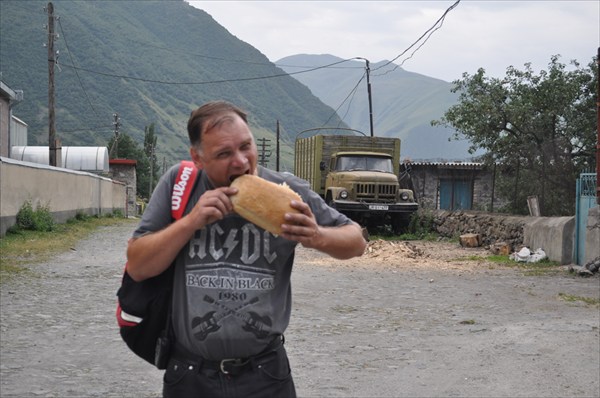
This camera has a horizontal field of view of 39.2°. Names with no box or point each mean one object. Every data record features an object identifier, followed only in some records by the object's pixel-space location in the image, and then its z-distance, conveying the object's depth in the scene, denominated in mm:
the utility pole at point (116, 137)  66188
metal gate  15289
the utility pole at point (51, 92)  32750
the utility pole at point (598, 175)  14819
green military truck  21953
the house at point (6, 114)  36812
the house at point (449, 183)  38625
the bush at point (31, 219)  20234
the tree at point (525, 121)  23672
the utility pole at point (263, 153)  73000
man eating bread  2521
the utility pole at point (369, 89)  41444
